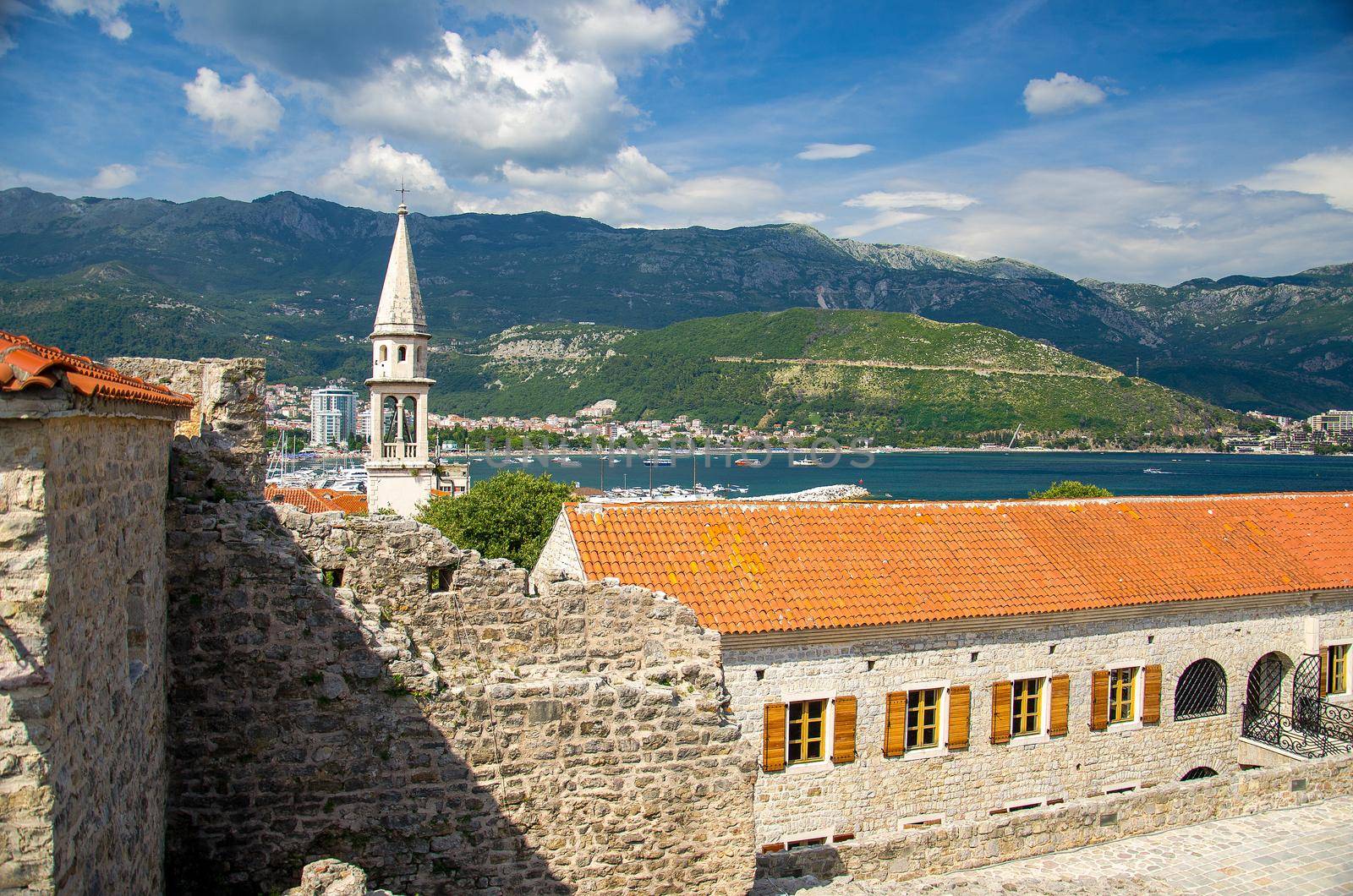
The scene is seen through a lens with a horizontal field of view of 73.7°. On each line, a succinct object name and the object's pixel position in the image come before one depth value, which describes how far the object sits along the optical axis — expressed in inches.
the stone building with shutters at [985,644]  557.3
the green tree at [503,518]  1262.3
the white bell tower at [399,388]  1603.1
